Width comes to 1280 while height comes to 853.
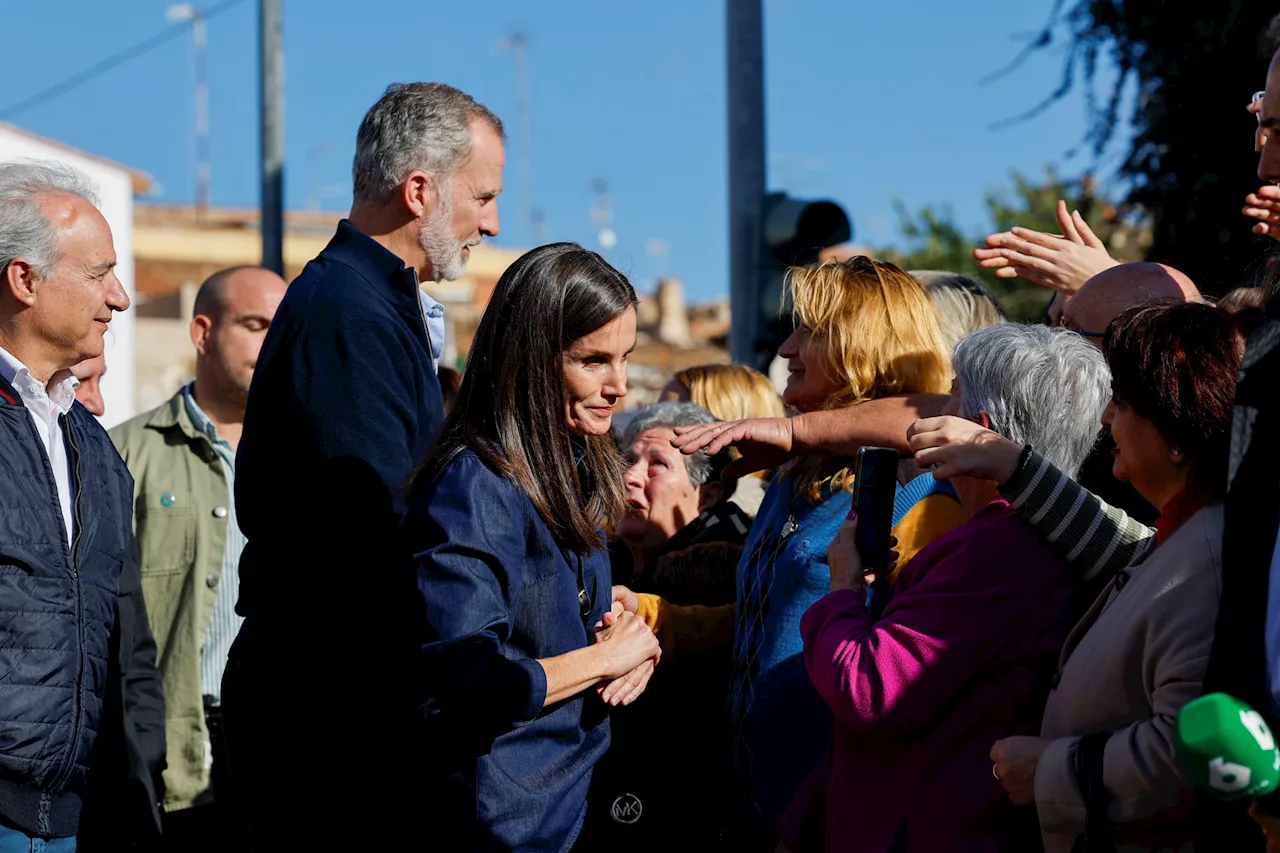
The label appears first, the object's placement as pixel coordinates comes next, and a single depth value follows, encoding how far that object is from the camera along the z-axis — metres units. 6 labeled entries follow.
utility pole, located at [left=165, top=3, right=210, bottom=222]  37.44
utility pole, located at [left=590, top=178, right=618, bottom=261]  42.28
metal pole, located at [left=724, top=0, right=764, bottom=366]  6.43
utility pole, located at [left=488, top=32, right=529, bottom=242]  36.66
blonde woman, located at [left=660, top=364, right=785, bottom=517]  4.70
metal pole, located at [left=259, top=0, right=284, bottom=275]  9.30
